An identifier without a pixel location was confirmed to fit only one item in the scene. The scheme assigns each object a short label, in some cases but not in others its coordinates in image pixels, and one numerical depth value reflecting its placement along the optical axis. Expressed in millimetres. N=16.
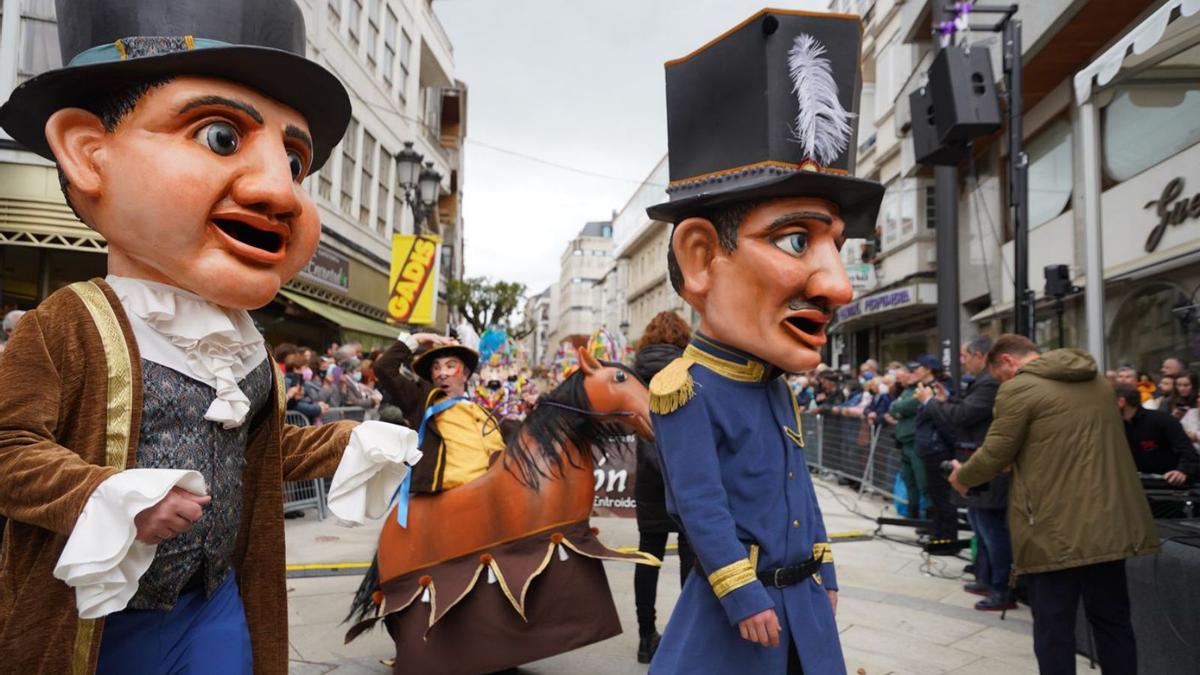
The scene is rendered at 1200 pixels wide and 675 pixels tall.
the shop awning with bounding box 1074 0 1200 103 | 3494
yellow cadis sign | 8711
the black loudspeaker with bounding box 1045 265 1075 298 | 7059
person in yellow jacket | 3434
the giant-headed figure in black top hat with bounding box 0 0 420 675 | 1438
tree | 41781
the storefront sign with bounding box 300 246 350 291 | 13422
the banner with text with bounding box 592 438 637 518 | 7848
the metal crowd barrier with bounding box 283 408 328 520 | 7355
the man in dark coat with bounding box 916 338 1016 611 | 4902
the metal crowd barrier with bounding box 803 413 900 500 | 8719
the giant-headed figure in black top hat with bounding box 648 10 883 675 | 2160
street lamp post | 9797
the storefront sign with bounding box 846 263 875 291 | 19578
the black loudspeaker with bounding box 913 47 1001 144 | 6035
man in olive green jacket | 3084
